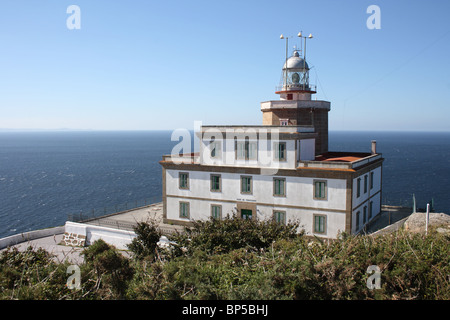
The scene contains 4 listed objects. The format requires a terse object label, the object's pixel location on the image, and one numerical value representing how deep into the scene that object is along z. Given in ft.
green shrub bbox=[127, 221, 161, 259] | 76.42
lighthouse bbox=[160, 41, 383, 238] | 96.37
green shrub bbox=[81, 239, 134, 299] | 45.14
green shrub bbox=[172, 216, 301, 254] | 70.03
